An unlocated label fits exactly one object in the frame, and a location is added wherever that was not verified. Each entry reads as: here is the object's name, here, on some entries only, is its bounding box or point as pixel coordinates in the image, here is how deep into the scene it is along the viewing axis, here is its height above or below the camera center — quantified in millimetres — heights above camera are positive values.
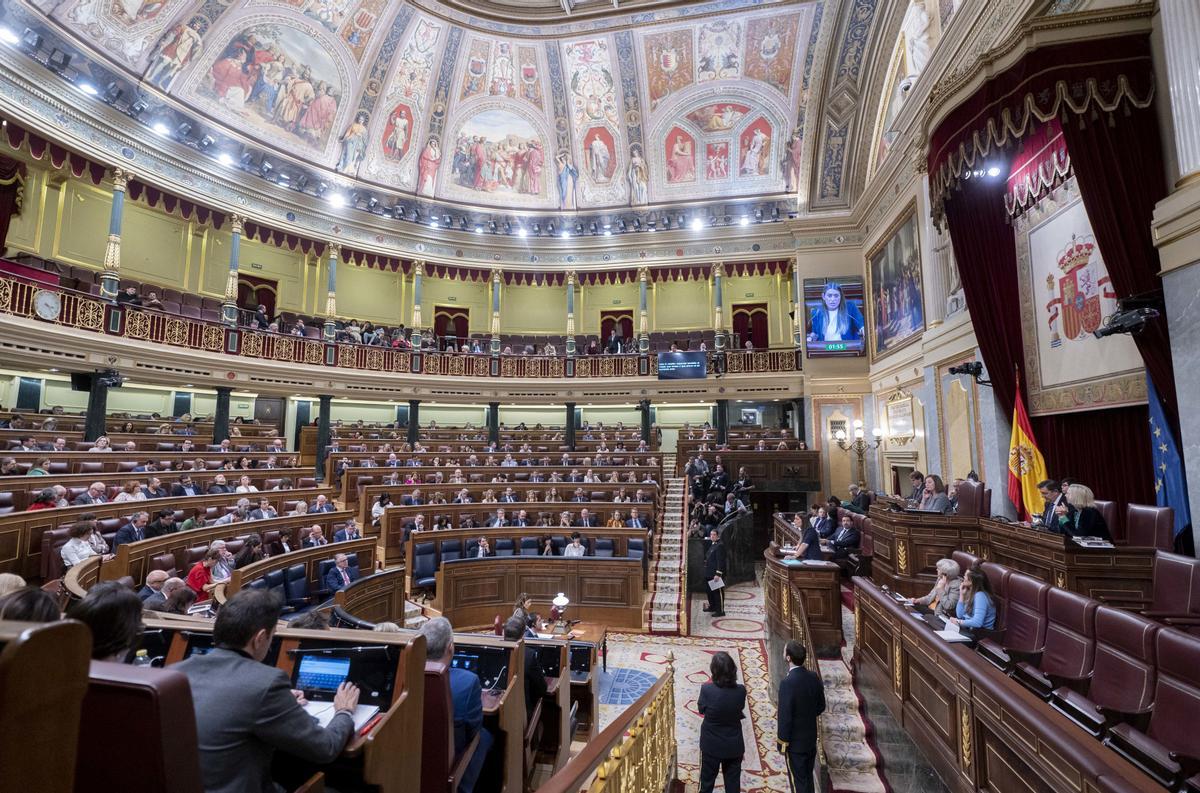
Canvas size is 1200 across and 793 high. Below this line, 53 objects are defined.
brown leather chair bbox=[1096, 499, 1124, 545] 5482 -566
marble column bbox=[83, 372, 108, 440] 11555 +752
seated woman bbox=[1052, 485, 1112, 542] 5043 -543
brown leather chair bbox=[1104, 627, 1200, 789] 2521 -1230
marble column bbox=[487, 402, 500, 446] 18422 +926
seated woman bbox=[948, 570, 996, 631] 4141 -1091
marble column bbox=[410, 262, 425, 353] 18703 +5036
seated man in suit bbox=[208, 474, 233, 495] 9586 -620
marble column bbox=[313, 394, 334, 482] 14297 +379
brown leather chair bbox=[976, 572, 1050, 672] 3648 -1195
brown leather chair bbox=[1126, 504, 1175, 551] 4746 -602
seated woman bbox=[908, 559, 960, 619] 4562 -1126
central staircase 8859 -2116
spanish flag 6891 -154
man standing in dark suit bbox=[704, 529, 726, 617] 9602 -2030
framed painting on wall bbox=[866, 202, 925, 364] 11664 +3727
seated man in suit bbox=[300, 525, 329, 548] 7875 -1223
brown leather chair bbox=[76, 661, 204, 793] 1192 -586
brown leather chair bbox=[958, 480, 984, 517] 7207 -563
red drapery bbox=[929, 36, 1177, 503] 5242 +2983
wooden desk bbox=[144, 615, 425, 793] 2033 -1031
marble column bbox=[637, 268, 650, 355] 19094 +4787
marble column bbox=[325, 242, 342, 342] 16734 +4664
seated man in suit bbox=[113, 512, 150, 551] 6688 -973
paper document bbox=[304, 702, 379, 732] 2139 -1020
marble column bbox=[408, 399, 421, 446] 17531 +875
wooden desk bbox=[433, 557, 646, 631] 8680 -2088
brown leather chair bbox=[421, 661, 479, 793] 2596 -1277
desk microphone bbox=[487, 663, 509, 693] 3664 -1437
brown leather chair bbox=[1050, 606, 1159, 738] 2861 -1206
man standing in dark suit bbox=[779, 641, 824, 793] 3914 -1842
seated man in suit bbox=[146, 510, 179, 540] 6926 -940
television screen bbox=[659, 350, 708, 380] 17844 +2657
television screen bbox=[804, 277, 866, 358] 15867 +3735
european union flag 5008 -107
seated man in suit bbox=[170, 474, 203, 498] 8781 -615
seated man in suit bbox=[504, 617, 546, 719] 4086 -1579
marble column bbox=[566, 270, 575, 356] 19719 +4804
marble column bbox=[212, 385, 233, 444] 13891 +737
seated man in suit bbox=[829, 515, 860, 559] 8414 -1286
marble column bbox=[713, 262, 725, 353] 18625 +4937
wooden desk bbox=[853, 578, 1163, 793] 2053 -1233
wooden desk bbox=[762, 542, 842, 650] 5785 -1436
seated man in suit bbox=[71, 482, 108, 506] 7547 -630
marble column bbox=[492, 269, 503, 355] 19314 +4981
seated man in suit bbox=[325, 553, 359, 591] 7102 -1572
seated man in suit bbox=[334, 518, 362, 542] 8688 -1264
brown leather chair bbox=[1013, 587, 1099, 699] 3422 -1201
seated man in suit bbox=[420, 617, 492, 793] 2908 -1290
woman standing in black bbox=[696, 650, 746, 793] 3945 -1875
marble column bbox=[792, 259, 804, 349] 16953 +4389
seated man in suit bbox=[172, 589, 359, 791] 1664 -771
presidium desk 4574 -934
